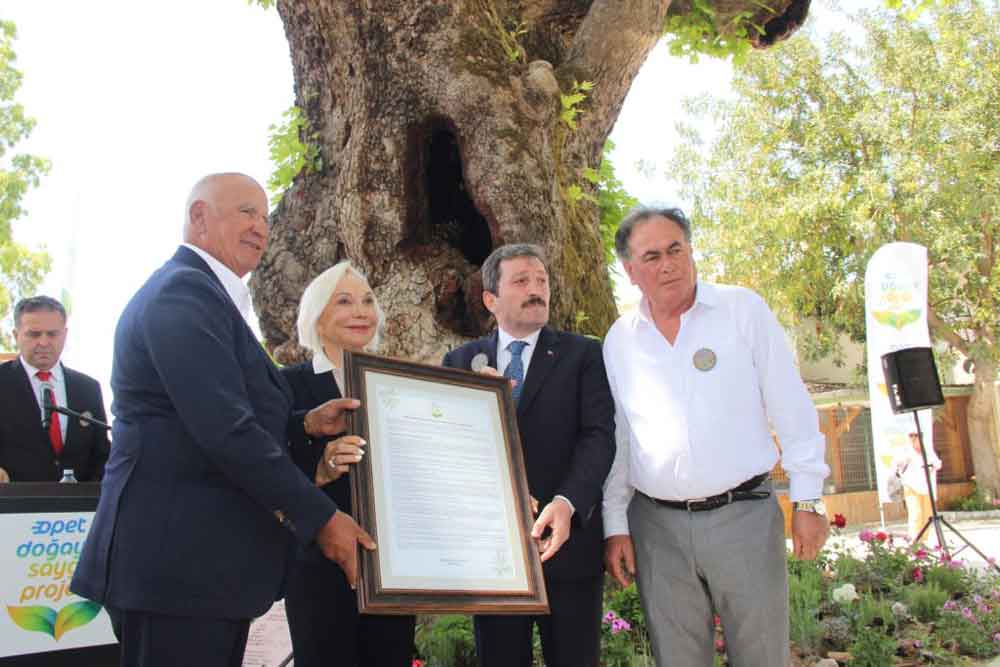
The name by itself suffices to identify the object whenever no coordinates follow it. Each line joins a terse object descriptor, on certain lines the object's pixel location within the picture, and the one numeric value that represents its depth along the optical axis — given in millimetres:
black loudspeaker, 8617
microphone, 4516
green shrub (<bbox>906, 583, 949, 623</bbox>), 5602
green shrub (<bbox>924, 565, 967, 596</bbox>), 6109
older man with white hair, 2080
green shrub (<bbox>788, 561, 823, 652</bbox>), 4902
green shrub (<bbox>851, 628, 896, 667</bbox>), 4656
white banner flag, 10094
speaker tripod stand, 6924
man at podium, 5000
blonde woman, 2893
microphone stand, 3746
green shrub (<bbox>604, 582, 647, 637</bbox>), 4836
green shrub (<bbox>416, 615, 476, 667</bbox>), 4398
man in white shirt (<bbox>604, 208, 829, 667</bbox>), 2805
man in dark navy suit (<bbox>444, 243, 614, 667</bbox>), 2930
